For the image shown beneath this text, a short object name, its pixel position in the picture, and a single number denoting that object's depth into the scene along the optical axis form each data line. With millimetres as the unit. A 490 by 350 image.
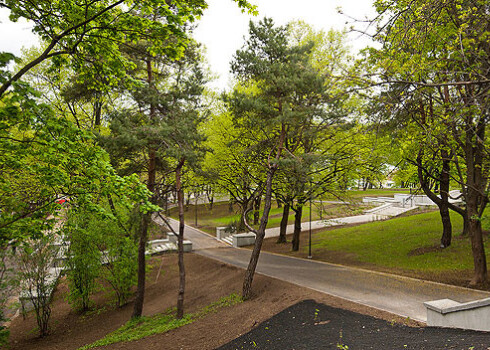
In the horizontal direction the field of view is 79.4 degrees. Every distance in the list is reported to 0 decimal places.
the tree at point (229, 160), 15562
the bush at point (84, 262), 12977
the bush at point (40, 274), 11359
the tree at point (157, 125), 9359
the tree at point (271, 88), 10484
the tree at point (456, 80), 5164
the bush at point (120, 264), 13711
